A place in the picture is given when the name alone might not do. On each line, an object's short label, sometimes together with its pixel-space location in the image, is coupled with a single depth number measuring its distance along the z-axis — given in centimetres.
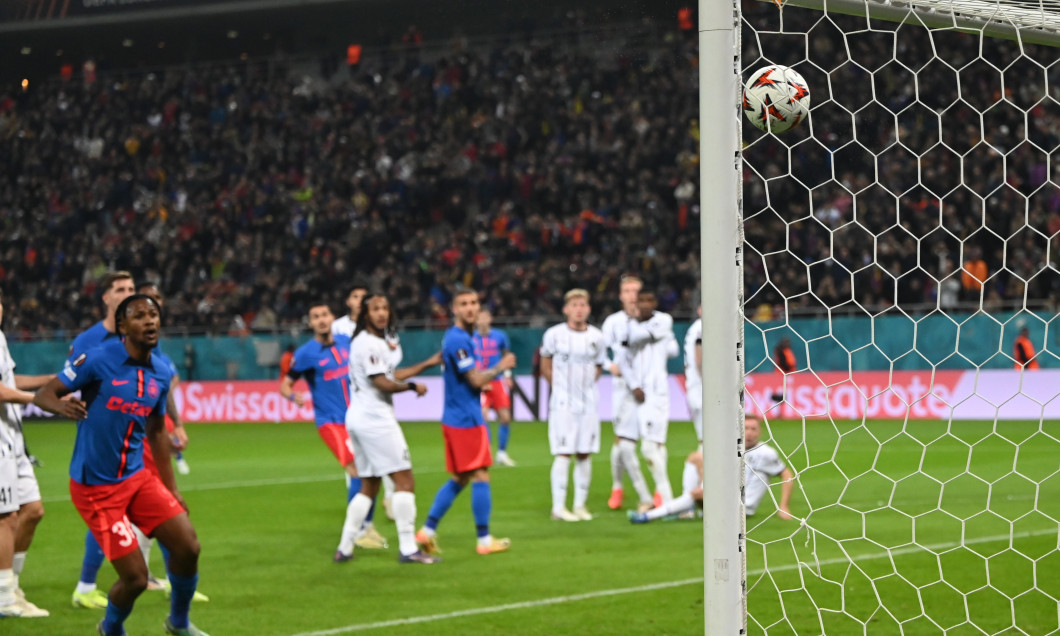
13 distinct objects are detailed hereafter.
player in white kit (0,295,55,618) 1393
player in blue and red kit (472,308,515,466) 2820
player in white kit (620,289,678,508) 2184
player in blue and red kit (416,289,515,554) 1792
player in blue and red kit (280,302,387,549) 1997
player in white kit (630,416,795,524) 1939
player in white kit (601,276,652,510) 2197
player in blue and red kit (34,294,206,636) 1180
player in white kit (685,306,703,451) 2170
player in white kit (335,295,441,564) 1712
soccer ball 870
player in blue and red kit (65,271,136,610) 1340
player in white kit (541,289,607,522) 2164
